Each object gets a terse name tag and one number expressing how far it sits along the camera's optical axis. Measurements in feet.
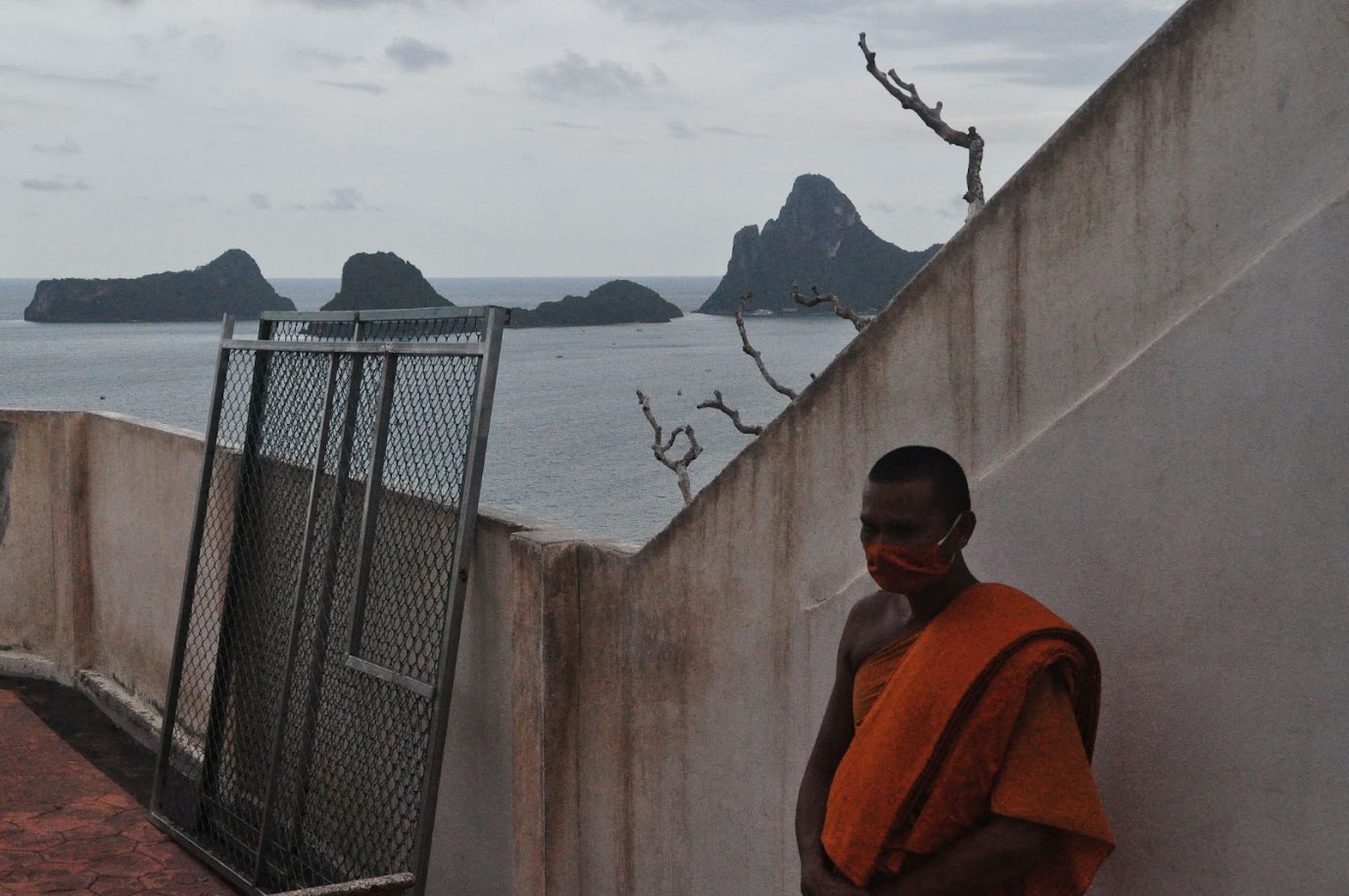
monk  6.41
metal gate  14.60
